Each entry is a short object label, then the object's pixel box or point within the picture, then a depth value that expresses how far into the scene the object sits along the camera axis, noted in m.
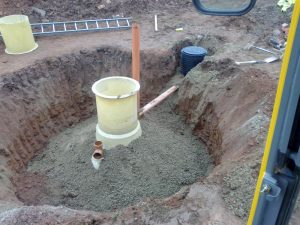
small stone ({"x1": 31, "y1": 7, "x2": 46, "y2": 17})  7.56
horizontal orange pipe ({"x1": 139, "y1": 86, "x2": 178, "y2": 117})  5.48
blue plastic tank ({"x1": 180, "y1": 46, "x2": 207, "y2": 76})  6.17
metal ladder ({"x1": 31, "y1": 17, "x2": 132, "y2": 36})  7.15
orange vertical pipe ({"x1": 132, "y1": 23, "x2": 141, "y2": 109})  4.80
